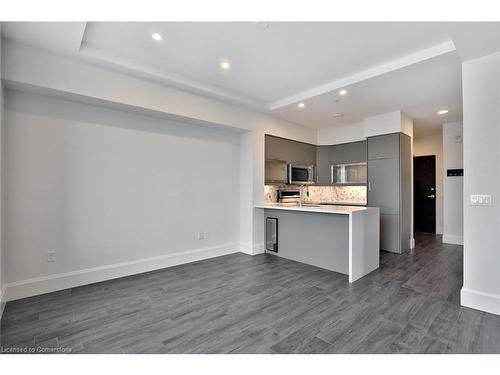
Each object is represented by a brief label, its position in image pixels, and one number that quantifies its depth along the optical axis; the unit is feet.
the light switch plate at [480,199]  8.28
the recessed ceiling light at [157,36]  8.45
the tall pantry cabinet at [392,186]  15.80
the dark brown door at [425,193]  22.52
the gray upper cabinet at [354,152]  18.34
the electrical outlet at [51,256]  9.91
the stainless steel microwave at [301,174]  18.03
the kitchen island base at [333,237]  11.34
